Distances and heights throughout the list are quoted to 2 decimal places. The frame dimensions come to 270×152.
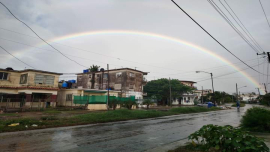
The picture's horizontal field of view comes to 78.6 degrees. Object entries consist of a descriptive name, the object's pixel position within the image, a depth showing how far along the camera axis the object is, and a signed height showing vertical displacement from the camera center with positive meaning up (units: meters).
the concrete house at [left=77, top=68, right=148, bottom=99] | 49.78 +5.11
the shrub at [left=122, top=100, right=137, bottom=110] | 26.73 -1.02
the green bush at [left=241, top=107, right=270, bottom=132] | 10.85 -1.58
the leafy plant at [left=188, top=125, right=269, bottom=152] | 4.41 -1.26
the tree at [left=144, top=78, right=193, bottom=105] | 56.38 +2.77
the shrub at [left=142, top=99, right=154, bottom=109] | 31.03 -0.98
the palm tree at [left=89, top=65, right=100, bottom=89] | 54.52 +8.47
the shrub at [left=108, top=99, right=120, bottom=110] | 27.55 -1.04
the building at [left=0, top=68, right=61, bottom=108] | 28.44 +1.94
